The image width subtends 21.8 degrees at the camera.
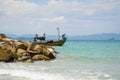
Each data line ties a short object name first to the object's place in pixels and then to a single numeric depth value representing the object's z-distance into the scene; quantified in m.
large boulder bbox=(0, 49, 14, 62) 26.86
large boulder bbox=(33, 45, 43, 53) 29.52
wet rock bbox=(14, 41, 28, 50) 30.29
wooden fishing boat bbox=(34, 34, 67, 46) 59.48
